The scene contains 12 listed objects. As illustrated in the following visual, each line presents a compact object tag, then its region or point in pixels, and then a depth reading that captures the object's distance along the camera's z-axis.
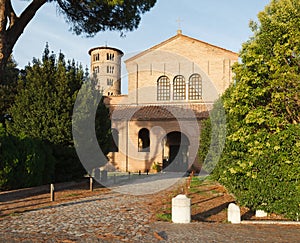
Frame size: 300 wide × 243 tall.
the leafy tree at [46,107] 13.30
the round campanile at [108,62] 53.41
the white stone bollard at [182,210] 7.11
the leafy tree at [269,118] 7.45
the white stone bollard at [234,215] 7.21
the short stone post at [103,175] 16.75
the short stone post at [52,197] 10.05
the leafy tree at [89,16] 11.85
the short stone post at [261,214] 8.10
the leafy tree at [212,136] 15.58
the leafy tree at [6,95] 17.11
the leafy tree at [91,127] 13.70
